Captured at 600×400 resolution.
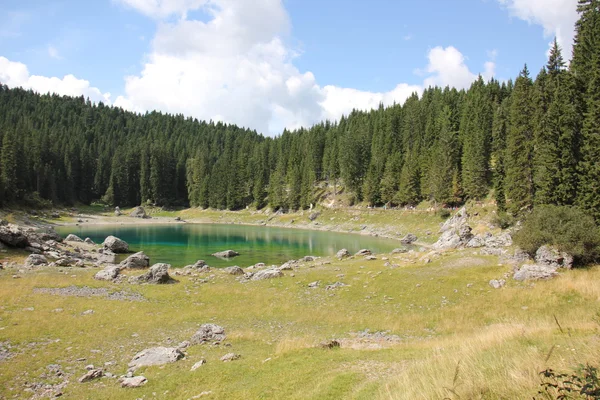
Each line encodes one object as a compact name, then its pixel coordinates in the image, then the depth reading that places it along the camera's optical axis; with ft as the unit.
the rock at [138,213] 451.53
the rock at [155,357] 52.95
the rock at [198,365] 49.19
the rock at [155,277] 114.21
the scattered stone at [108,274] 117.62
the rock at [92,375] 48.35
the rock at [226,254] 190.70
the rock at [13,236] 154.81
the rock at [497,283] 90.38
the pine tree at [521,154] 184.85
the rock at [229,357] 52.26
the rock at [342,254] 164.42
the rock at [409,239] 258.96
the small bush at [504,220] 193.57
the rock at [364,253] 169.64
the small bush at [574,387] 16.51
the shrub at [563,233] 94.17
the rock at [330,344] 52.72
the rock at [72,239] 207.01
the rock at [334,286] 103.59
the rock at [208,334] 63.46
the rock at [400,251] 176.24
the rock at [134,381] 45.44
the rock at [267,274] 119.80
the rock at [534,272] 88.99
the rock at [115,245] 198.29
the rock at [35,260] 133.45
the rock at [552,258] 93.35
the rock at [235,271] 132.05
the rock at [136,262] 139.54
